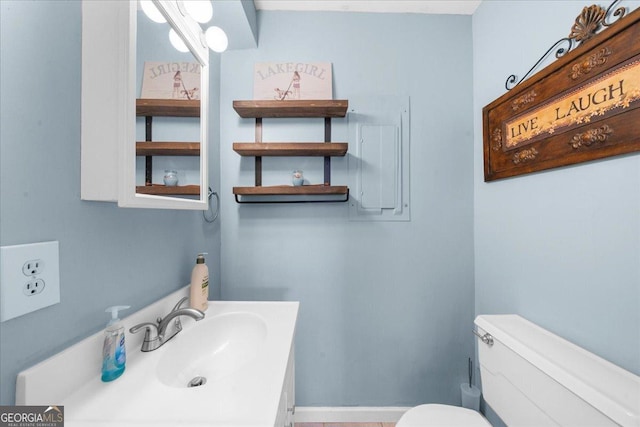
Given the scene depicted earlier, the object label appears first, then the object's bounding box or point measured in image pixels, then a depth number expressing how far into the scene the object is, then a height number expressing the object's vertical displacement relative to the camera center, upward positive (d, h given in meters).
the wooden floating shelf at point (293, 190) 1.24 +0.14
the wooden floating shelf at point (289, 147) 1.24 +0.35
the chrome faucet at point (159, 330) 0.73 -0.35
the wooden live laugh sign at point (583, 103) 0.69 +0.38
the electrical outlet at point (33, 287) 0.46 -0.13
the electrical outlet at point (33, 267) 0.46 -0.09
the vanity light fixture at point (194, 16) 0.70 +0.75
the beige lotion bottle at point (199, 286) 0.96 -0.28
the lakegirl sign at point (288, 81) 1.36 +0.76
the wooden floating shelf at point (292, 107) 1.23 +0.56
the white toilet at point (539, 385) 0.62 -0.51
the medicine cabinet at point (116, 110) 0.57 +0.27
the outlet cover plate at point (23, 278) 0.42 -0.11
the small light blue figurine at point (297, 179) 1.26 +0.20
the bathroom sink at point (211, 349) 0.75 -0.47
